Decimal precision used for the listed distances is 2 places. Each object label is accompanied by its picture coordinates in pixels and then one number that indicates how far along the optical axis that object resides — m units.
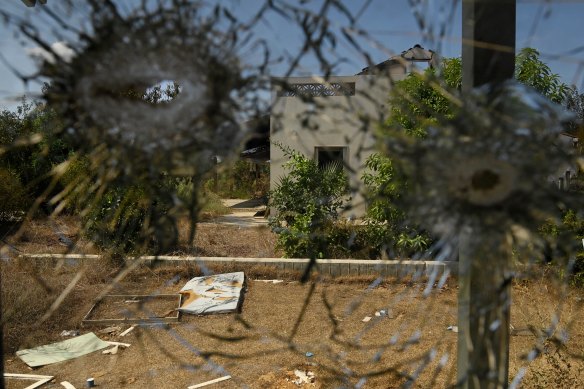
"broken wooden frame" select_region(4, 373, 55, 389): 2.55
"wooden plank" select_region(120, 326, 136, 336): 3.31
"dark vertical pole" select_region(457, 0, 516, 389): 0.78
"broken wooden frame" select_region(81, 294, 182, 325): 3.13
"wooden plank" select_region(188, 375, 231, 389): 2.45
